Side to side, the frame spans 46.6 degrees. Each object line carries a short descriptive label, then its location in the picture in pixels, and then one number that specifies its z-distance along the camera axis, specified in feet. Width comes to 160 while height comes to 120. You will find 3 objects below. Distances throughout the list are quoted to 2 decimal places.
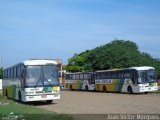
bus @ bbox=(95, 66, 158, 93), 58.85
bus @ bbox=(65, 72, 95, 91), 78.30
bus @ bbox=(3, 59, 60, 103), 38.54
